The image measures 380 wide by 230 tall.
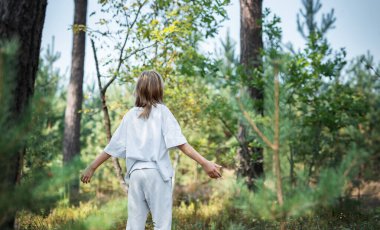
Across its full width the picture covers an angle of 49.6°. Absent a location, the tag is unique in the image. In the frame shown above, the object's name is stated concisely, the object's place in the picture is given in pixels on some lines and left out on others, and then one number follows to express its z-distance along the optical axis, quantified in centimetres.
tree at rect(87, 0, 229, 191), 533
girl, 306
